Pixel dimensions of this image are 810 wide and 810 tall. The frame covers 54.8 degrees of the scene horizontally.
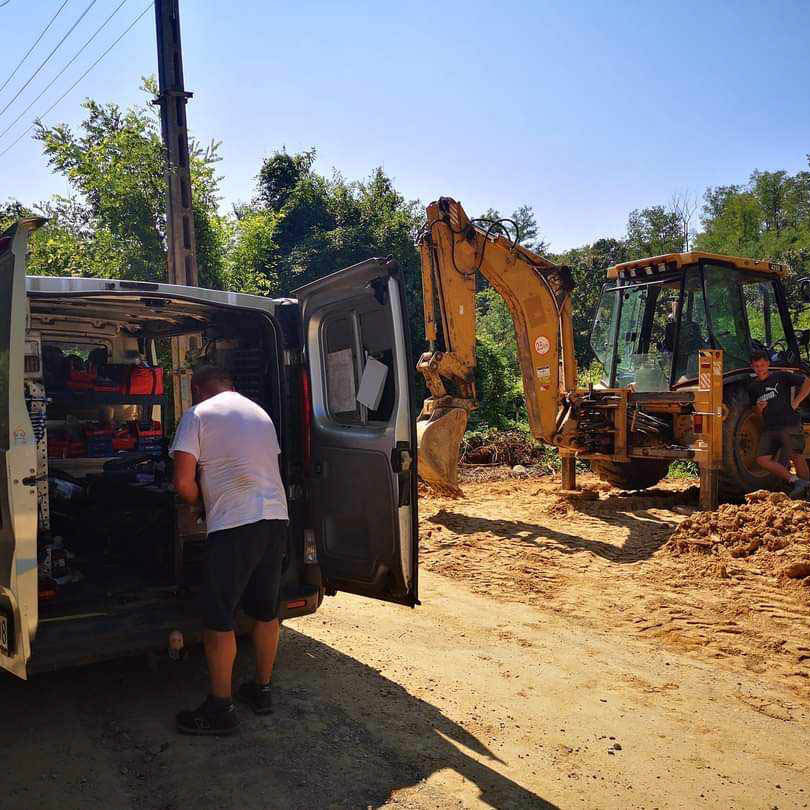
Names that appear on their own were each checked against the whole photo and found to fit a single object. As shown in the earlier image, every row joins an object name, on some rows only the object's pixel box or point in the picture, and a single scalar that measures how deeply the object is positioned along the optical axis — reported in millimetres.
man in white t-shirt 3828
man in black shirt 9109
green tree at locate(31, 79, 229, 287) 14602
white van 3365
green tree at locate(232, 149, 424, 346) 25938
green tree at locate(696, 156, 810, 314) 36438
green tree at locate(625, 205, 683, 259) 33906
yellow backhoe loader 9109
